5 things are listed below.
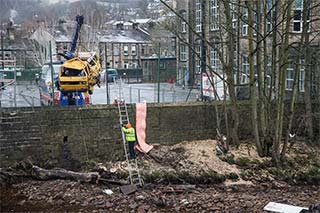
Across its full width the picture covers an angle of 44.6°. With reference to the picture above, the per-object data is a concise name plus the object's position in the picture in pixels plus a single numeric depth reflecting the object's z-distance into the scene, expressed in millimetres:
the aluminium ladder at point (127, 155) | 13300
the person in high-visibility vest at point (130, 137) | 14422
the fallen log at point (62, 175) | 13188
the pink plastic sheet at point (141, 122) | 15242
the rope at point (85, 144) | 14672
